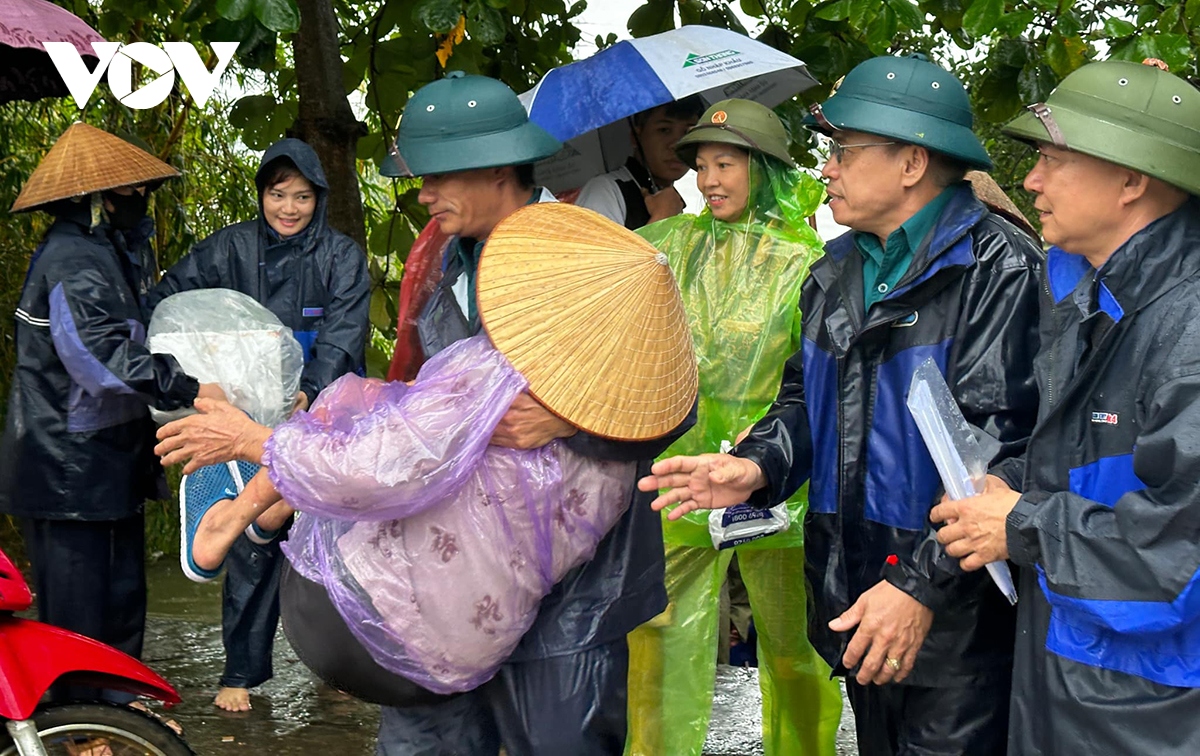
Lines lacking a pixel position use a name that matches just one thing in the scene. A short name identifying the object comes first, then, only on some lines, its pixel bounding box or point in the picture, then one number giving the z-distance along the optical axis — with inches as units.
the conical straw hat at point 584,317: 91.2
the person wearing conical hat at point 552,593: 99.3
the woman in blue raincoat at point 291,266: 167.8
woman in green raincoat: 143.6
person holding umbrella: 166.2
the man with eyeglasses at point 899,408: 100.0
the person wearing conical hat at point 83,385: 151.3
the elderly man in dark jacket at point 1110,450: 78.5
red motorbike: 108.9
